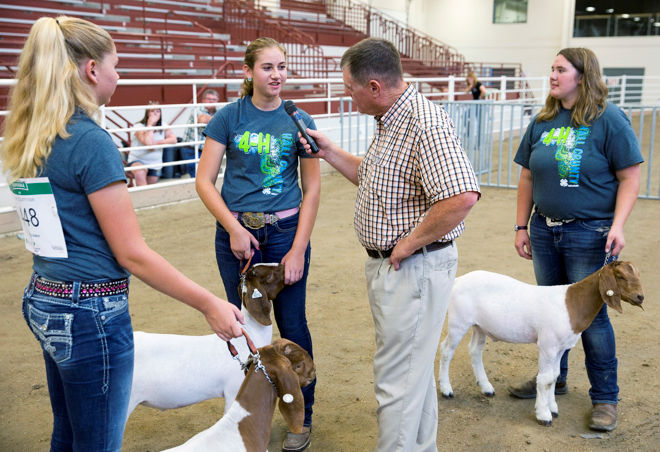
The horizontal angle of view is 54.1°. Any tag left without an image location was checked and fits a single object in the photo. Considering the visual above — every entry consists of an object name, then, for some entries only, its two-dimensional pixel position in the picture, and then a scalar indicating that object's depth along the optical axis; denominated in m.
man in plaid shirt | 2.31
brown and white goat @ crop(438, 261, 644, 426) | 3.14
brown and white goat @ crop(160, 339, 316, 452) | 2.10
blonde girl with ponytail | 1.69
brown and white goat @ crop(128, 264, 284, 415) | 2.76
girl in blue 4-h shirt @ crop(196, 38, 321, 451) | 2.97
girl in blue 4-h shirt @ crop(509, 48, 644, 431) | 3.21
